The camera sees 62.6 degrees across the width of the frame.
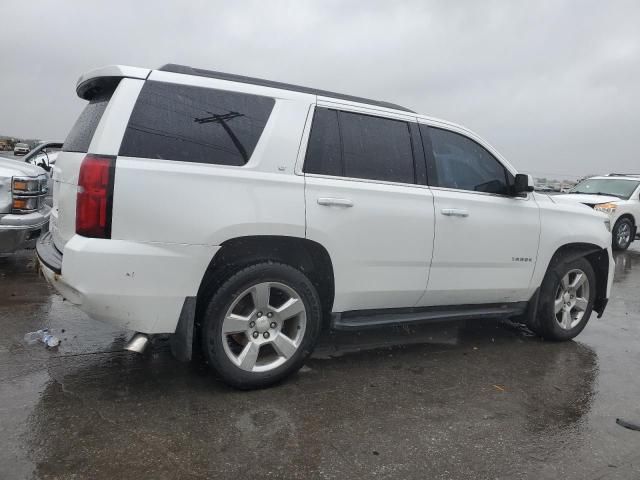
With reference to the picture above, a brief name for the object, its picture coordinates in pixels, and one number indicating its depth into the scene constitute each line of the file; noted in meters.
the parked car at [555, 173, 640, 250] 12.52
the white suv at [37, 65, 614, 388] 2.96
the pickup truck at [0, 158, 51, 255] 5.61
